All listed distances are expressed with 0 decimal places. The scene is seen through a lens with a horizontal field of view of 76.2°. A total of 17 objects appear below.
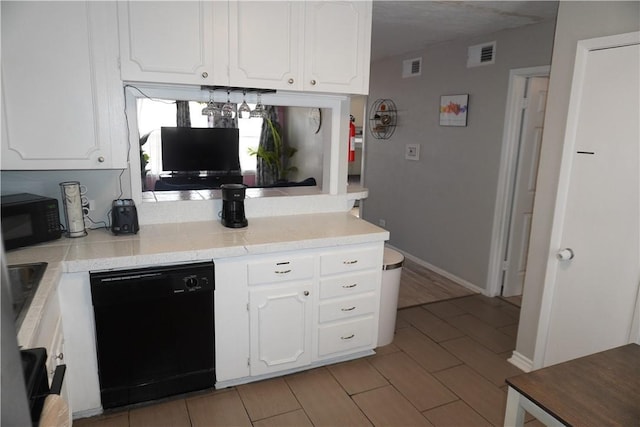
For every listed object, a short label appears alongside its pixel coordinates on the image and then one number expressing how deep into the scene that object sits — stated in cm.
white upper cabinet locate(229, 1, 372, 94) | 230
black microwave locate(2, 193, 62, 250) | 197
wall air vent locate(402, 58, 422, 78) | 454
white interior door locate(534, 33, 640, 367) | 206
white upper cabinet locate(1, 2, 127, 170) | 192
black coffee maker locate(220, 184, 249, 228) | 252
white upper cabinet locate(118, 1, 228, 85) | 210
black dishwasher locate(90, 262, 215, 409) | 203
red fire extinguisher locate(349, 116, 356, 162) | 316
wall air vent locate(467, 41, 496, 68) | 368
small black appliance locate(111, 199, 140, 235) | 231
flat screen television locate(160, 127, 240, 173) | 334
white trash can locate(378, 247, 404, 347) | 283
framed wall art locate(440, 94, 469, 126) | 398
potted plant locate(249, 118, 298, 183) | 362
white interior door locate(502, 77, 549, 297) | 360
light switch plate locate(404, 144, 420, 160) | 466
